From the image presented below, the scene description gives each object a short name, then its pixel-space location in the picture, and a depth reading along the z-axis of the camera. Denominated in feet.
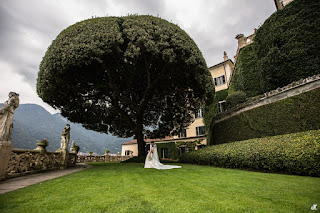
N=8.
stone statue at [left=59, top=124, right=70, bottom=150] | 40.22
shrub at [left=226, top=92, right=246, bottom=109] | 52.10
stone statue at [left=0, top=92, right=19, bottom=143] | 20.47
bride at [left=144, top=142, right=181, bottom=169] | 35.55
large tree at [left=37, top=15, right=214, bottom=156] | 33.94
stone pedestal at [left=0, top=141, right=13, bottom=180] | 20.22
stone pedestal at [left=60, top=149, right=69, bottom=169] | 39.19
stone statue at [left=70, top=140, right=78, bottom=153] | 60.02
